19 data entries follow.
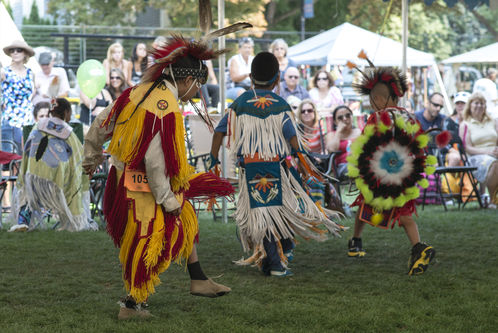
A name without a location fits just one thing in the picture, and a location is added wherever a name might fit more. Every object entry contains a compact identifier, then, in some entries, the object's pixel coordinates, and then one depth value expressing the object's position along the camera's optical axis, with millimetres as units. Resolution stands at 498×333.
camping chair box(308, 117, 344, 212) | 12306
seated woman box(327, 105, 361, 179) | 13850
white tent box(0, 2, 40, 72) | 20182
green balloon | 16278
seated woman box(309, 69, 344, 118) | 17632
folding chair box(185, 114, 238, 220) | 13764
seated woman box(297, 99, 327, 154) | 13789
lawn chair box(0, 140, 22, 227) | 7944
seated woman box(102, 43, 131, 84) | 16754
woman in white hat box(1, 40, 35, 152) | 15350
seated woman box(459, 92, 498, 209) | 14936
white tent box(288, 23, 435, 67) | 23306
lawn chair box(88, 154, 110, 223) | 12728
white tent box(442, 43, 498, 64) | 21305
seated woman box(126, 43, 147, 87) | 16998
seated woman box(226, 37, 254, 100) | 17559
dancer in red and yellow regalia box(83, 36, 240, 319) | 6086
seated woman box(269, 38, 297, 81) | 17405
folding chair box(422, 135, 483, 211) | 14240
